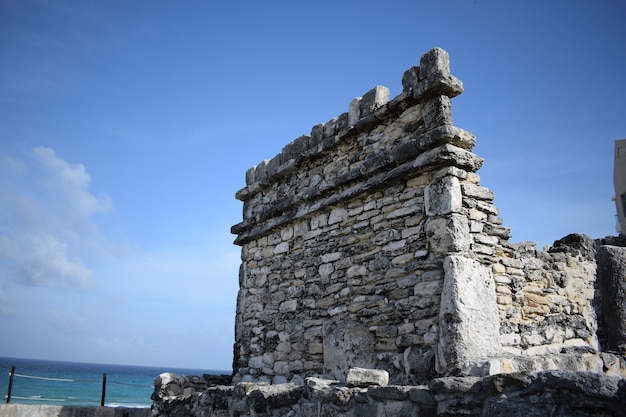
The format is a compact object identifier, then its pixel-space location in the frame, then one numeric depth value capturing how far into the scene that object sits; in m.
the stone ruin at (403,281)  4.51
